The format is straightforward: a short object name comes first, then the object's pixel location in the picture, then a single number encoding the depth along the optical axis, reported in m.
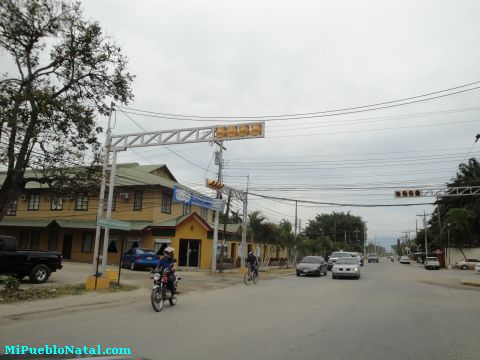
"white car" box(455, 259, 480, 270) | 51.29
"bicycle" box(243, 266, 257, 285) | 22.62
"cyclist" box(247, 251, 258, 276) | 23.00
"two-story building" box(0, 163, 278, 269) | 35.56
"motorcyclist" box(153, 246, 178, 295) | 11.90
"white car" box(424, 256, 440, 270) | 51.09
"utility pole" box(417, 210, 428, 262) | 81.19
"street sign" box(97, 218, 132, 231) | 16.11
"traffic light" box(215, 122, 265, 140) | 16.95
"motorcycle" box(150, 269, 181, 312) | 11.16
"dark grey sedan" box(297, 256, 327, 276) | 29.58
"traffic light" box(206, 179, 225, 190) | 28.30
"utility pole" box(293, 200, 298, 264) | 46.53
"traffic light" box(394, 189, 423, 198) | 30.55
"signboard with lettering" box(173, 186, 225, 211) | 29.34
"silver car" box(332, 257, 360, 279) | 27.00
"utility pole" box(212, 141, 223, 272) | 29.50
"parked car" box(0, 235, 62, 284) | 16.31
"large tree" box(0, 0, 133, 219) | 12.27
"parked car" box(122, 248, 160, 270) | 29.58
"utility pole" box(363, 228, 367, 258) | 114.76
